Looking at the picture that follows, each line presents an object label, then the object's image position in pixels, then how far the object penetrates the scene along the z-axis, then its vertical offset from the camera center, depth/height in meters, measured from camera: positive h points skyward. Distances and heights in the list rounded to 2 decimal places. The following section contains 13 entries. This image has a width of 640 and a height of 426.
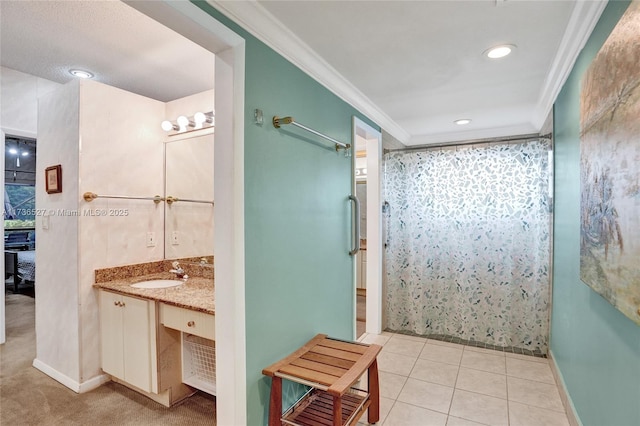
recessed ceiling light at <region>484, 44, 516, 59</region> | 1.87 +0.92
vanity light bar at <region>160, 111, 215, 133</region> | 2.65 +0.71
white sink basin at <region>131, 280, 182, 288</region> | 2.47 -0.58
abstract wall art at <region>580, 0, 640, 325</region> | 1.01 +0.15
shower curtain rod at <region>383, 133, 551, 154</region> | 3.08 +0.66
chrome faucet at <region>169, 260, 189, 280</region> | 2.66 -0.52
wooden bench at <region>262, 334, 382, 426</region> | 1.58 -0.83
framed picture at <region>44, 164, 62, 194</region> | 2.50 +0.22
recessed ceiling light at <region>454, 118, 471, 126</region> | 3.26 +0.88
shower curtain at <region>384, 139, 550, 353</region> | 3.03 -0.33
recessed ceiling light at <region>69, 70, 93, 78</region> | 2.80 +1.15
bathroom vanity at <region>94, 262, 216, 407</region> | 2.11 -0.91
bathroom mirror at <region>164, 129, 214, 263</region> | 2.75 +0.10
